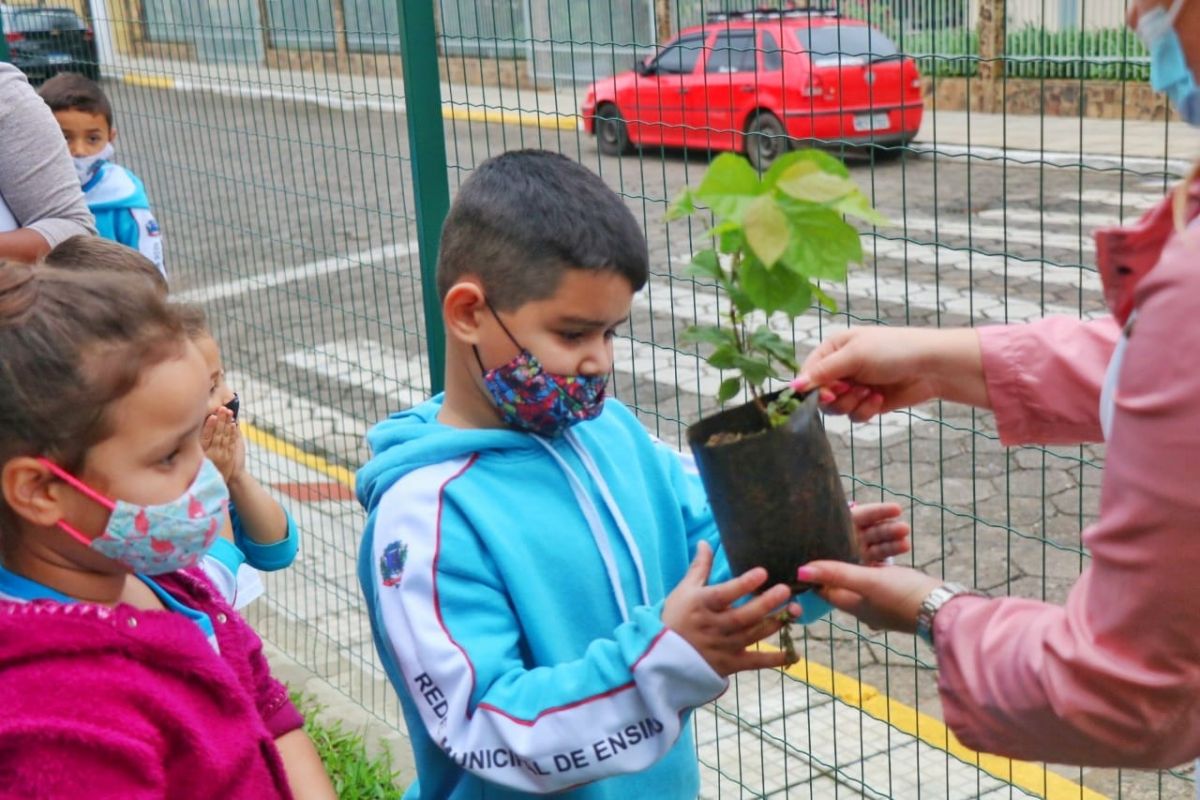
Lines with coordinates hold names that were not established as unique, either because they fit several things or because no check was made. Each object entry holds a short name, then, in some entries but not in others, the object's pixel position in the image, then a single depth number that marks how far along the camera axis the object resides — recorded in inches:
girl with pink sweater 62.9
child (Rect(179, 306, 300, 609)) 101.8
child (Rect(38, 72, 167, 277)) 202.1
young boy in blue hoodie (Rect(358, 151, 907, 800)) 69.7
